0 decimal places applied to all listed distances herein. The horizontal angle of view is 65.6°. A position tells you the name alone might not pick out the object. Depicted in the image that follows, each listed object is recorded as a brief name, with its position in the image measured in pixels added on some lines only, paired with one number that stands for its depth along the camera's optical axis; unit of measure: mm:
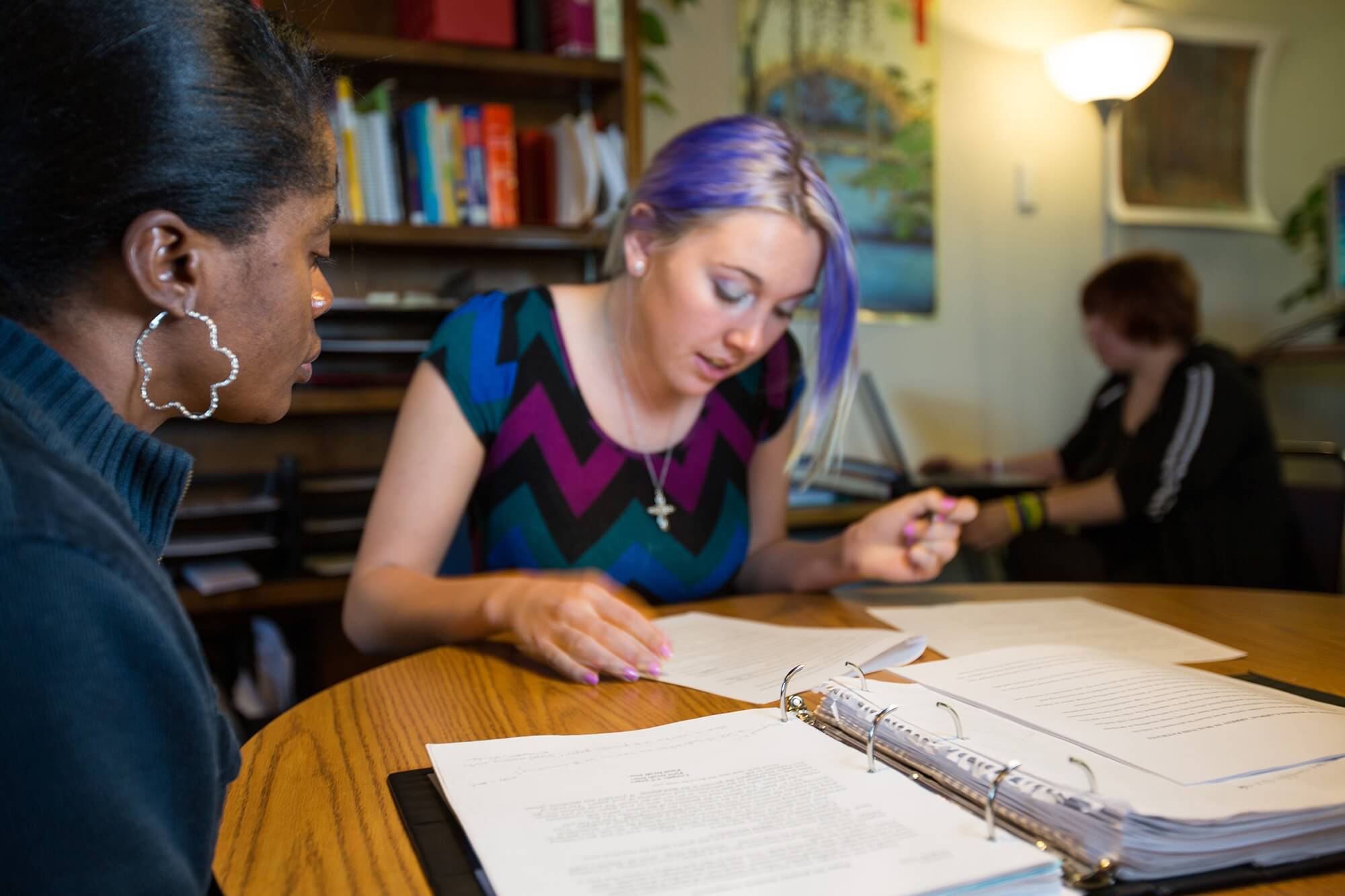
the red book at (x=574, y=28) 2305
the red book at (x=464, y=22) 2184
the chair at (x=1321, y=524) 1895
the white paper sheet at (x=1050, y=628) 981
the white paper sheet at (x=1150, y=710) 624
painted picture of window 2785
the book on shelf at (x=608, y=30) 2326
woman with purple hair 1220
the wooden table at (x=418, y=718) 559
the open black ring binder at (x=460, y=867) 515
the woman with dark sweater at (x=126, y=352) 411
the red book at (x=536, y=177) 2379
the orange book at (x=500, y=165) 2277
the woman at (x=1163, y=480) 2318
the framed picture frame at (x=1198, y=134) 3180
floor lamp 2467
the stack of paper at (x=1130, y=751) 526
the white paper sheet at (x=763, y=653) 868
